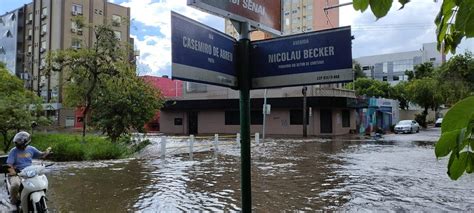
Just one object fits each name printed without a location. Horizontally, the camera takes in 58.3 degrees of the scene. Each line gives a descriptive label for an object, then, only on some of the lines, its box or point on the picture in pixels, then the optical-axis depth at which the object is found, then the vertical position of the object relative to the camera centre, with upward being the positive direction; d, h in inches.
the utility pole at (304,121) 1368.5 +18.9
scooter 241.4 -35.5
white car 1650.7 -1.3
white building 3597.4 +556.4
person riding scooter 268.4 -20.4
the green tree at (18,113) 691.4 +24.5
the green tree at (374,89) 2445.4 +223.0
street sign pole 121.8 +4.3
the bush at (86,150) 623.2 -35.0
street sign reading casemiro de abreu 101.6 +19.3
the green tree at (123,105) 759.1 +39.8
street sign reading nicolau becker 110.4 +18.6
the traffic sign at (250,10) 111.7 +33.7
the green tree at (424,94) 1977.1 +154.5
